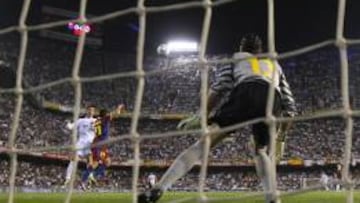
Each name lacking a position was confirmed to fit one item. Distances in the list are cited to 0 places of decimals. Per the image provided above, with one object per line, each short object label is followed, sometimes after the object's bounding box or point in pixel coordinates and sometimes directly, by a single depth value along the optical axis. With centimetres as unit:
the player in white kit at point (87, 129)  1234
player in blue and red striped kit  1258
